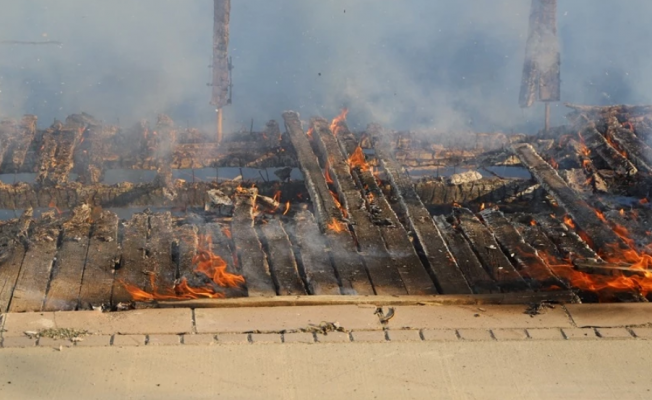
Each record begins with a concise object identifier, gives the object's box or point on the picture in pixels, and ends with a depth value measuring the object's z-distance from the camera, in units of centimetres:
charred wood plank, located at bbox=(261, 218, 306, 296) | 745
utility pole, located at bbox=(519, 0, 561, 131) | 1235
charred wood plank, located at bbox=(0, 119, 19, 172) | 1041
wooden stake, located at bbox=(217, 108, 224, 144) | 1120
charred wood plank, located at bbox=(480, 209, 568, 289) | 768
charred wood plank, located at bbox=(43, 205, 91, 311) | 712
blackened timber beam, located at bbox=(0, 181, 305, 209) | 938
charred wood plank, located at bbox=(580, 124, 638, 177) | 1012
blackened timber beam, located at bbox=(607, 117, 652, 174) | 1013
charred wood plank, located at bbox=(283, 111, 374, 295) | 756
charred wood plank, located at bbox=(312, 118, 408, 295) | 757
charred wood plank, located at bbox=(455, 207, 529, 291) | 764
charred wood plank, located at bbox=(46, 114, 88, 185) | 967
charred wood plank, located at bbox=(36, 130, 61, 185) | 964
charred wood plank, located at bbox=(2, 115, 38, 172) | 1023
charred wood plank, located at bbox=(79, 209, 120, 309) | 719
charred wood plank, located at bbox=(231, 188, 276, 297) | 743
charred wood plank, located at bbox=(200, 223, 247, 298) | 741
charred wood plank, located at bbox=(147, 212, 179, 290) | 755
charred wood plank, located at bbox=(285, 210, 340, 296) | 745
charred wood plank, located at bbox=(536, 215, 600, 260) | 818
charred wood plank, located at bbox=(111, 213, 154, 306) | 732
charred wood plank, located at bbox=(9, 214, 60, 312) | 705
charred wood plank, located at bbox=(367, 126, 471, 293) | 762
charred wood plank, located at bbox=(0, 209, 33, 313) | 720
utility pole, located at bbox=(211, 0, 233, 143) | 1150
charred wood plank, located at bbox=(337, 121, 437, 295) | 756
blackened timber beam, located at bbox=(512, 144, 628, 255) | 844
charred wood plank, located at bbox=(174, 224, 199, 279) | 772
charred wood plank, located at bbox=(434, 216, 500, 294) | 756
